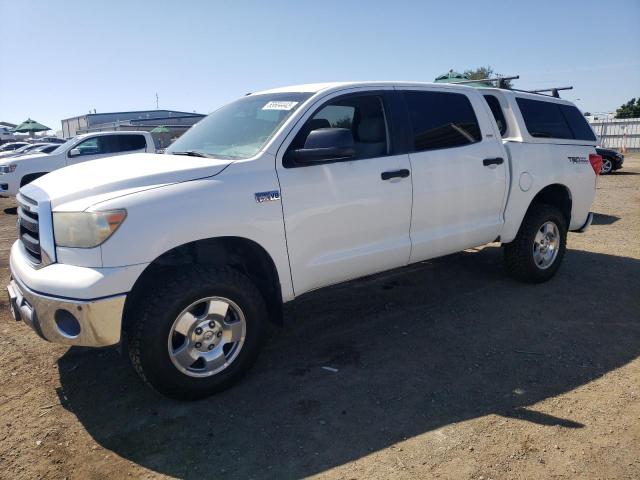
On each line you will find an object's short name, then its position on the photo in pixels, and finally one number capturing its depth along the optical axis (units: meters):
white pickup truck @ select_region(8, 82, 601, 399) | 2.76
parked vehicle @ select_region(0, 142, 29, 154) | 29.06
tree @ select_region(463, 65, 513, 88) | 45.34
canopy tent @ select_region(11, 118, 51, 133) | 39.34
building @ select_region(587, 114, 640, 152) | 26.59
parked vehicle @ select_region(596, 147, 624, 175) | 16.03
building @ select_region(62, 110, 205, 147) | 45.99
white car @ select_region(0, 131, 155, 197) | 11.41
